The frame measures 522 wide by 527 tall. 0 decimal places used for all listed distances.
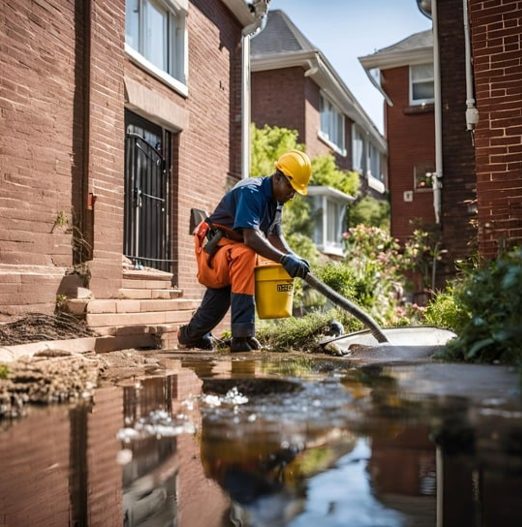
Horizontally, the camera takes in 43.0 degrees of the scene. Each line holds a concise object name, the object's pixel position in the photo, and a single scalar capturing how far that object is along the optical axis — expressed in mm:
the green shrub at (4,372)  3475
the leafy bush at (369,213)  23984
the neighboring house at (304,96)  20136
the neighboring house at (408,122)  19531
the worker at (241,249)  5656
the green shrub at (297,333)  6523
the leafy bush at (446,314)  4746
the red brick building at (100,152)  5820
